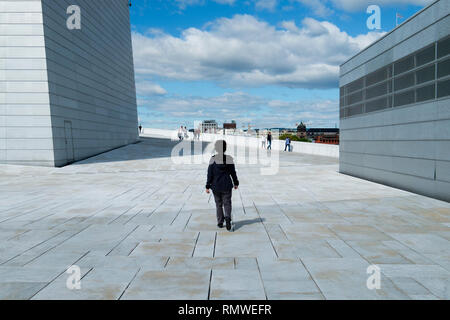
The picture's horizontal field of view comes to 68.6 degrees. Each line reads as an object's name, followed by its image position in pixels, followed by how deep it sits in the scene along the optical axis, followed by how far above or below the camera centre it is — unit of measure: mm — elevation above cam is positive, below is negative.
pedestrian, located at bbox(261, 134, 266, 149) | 34156 -740
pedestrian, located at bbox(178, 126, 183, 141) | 44566 +485
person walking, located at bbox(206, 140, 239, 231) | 5949 -793
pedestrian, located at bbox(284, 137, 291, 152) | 31128 -929
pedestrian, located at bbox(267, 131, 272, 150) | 31044 -511
